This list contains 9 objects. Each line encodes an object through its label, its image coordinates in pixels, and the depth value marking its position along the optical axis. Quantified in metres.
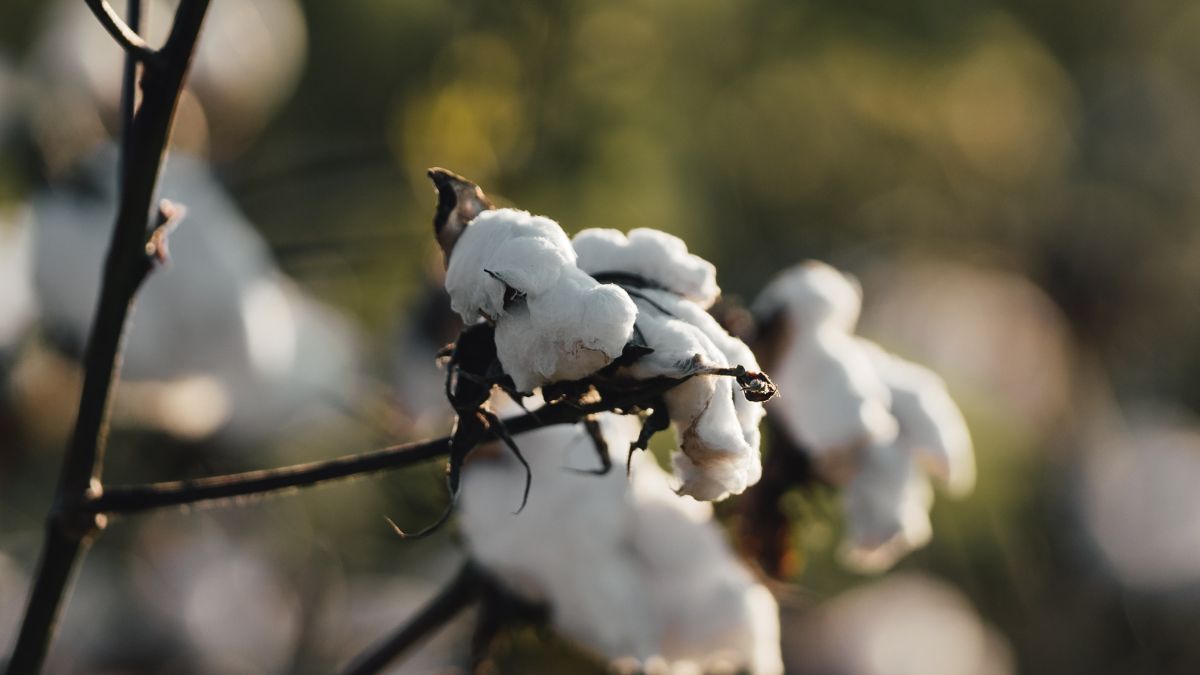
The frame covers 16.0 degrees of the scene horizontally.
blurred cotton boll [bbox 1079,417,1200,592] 2.46
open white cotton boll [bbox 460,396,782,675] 1.07
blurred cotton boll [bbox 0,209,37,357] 1.30
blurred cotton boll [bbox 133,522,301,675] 2.24
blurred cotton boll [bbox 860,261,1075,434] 3.08
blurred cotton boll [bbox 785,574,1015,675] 2.11
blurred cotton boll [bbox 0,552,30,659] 1.94
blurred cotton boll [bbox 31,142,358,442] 1.26
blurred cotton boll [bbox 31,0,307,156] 1.55
